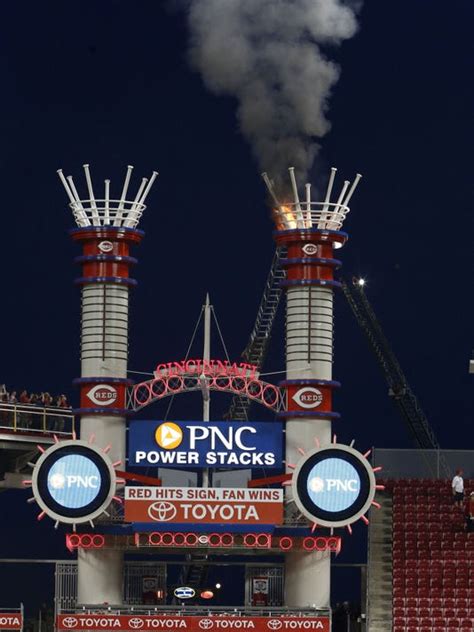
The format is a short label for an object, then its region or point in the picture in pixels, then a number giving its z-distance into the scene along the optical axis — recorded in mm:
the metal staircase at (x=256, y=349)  84350
